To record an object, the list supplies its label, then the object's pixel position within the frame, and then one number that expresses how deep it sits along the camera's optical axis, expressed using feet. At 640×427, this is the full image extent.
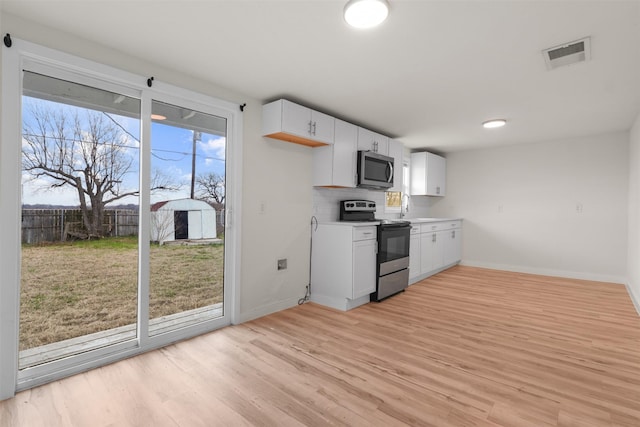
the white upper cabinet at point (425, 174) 18.51
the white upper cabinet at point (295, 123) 10.14
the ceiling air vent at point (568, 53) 6.95
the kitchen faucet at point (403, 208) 18.61
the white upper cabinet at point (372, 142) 13.34
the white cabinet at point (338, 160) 12.04
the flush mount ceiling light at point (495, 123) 13.01
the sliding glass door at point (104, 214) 6.40
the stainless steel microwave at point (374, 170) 13.03
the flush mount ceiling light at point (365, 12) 5.53
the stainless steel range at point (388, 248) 12.39
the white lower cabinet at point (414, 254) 14.84
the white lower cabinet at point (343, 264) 11.38
